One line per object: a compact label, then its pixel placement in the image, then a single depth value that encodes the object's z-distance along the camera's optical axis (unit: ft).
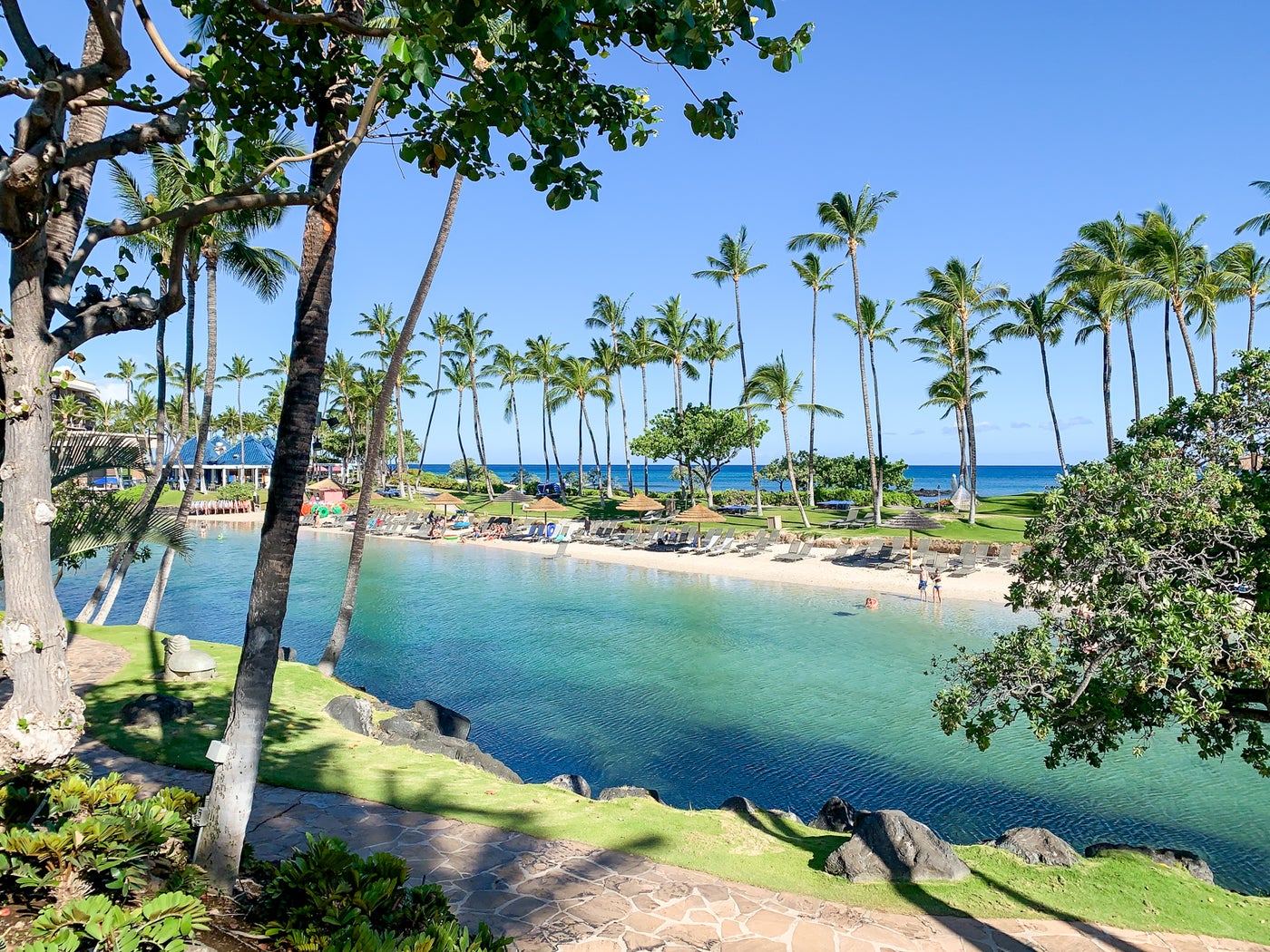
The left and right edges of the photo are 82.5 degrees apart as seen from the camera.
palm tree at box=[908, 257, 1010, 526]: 119.85
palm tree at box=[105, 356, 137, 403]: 211.41
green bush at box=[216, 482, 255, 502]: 174.50
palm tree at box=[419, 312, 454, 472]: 185.78
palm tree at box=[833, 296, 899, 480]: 130.11
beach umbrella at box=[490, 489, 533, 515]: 141.49
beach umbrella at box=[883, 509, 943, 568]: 86.53
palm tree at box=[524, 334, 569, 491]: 181.57
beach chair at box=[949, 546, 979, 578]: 80.59
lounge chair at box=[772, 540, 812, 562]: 94.43
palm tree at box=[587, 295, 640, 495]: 174.50
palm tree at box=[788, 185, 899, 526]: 114.93
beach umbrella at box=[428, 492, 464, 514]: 133.07
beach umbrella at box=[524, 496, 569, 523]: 122.42
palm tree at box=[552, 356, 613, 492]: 165.89
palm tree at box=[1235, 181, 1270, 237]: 82.73
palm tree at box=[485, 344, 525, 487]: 190.60
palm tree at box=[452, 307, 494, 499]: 182.67
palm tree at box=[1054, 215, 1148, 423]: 98.73
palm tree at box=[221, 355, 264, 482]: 215.51
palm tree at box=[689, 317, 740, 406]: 156.04
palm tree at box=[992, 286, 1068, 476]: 123.85
